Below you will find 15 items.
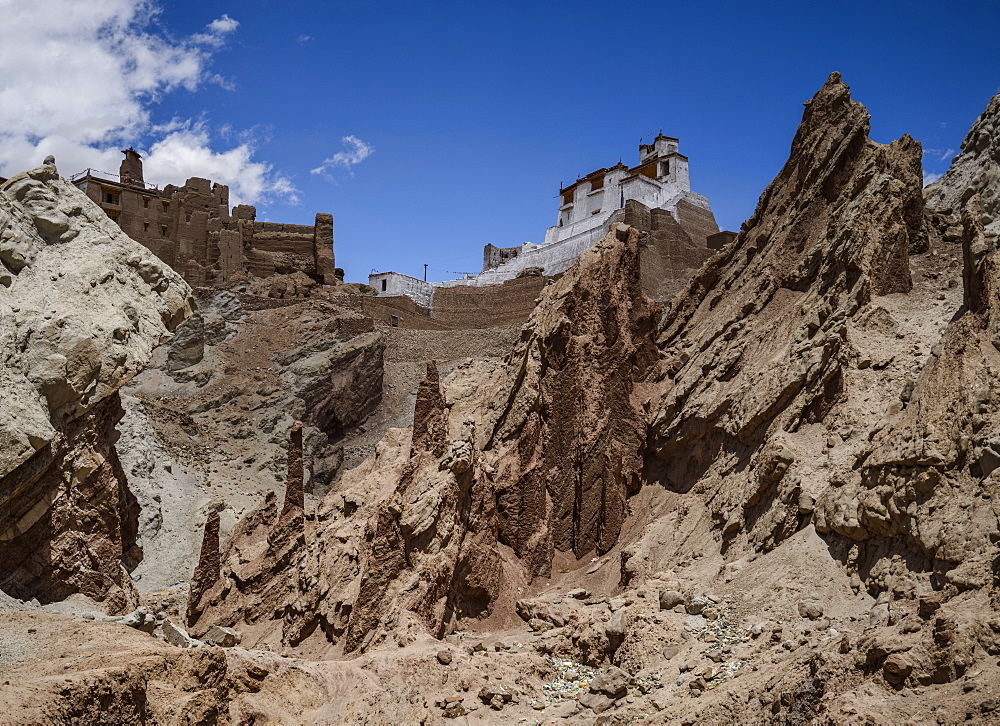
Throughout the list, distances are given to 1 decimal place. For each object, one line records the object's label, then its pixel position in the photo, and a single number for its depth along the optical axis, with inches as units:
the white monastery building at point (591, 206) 2102.6
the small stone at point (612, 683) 442.3
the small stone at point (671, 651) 456.0
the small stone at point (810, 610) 417.4
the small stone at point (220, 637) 594.9
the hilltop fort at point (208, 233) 1870.1
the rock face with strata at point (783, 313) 552.1
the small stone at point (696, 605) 481.7
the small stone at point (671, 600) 495.5
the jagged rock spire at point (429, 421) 649.0
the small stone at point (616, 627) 494.9
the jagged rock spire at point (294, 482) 715.4
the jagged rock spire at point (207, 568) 721.6
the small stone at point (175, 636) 494.1
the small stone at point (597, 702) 439.5
